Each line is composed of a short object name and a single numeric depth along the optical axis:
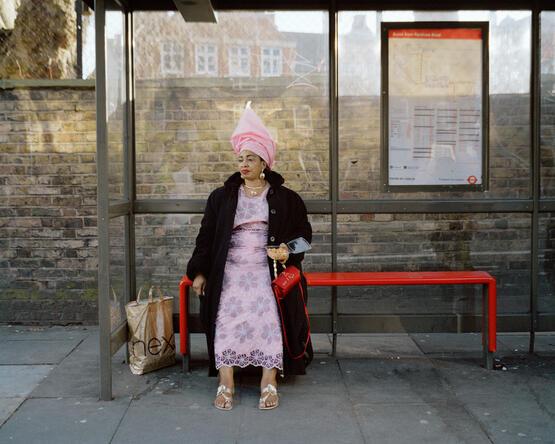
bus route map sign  5.16
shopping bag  4.66
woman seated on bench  4.26
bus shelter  5.14
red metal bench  4.67
